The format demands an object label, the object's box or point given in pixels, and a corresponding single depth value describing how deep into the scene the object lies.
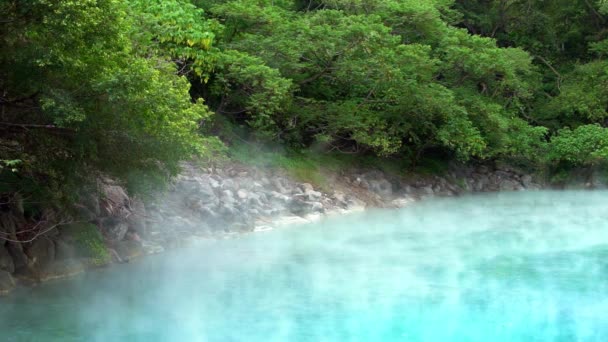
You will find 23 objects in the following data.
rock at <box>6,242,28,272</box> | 12.06
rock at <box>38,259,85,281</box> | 12.57
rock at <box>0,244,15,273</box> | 11.81
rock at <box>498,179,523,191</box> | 28.88
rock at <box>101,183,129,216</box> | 14.61
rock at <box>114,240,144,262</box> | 14.34
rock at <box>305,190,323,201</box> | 21.27
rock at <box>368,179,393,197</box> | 24.36
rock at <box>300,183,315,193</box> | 21.64
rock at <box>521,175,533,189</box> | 29.32
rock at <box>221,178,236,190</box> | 19.33
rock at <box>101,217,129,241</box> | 14.43
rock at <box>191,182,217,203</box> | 17.86
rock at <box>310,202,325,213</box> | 20.66
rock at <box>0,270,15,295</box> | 11.59
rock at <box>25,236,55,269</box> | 12.48
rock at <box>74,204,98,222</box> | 13.35
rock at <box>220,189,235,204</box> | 18.47
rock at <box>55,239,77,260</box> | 12.95
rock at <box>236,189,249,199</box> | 19.20
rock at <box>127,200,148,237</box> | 15.42
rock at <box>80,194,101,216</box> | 13.37
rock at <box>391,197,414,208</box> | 23.69
